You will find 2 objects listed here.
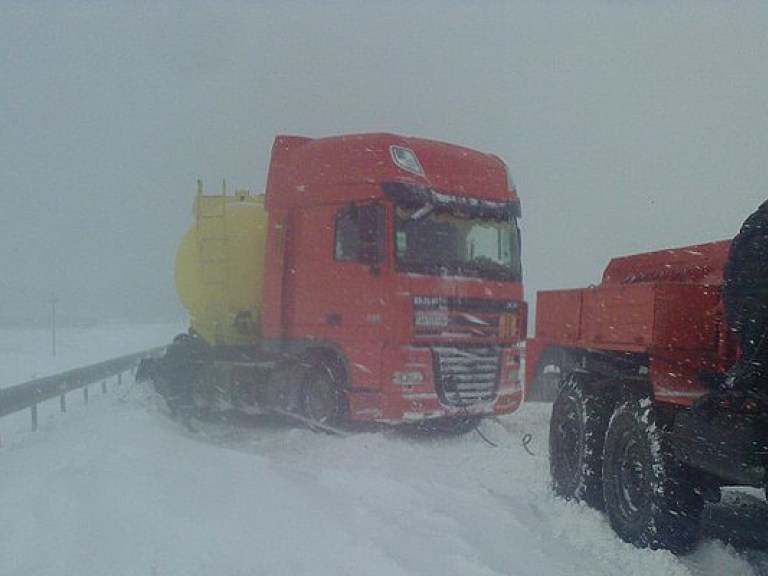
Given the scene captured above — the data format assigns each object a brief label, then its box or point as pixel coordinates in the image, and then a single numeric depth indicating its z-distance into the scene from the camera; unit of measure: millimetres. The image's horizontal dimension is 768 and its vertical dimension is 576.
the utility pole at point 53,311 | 34184
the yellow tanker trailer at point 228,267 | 10750
